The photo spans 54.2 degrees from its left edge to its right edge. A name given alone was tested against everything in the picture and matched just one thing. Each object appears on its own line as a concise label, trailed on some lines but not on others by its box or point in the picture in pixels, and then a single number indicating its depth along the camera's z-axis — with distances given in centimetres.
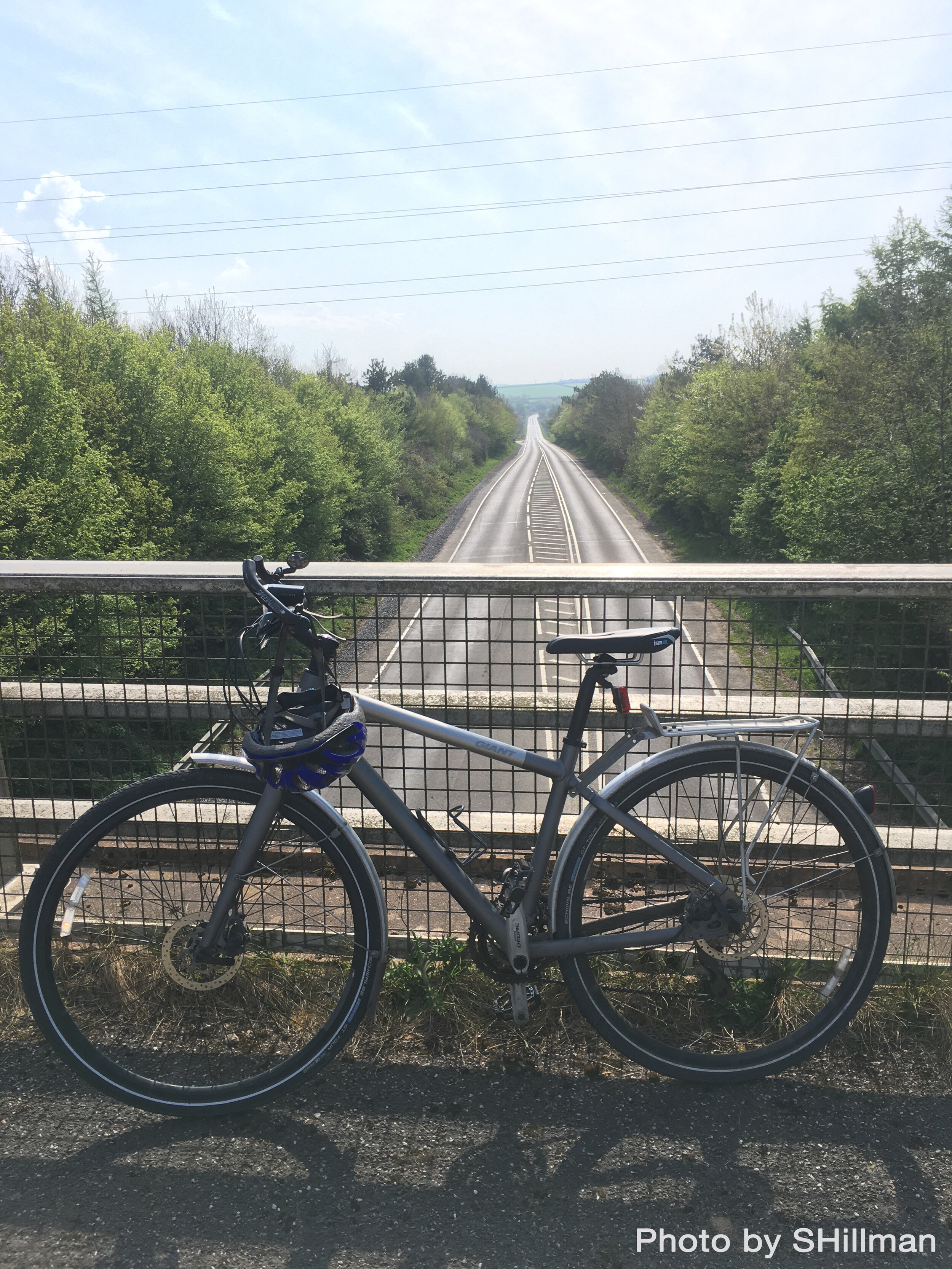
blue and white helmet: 250
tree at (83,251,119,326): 4962
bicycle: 262
